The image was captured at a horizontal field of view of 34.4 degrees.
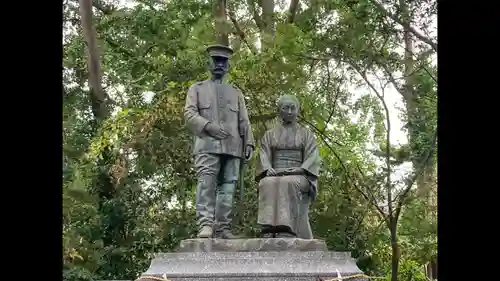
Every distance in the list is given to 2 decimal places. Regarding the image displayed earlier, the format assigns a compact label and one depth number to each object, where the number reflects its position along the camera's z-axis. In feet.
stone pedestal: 21.79
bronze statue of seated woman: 24.27
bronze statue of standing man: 25.02
